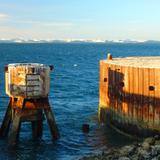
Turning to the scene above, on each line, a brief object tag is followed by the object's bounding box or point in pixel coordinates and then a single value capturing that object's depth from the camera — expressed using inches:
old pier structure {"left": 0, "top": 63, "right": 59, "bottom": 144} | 881.5
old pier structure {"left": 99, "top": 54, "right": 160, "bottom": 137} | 894.4
